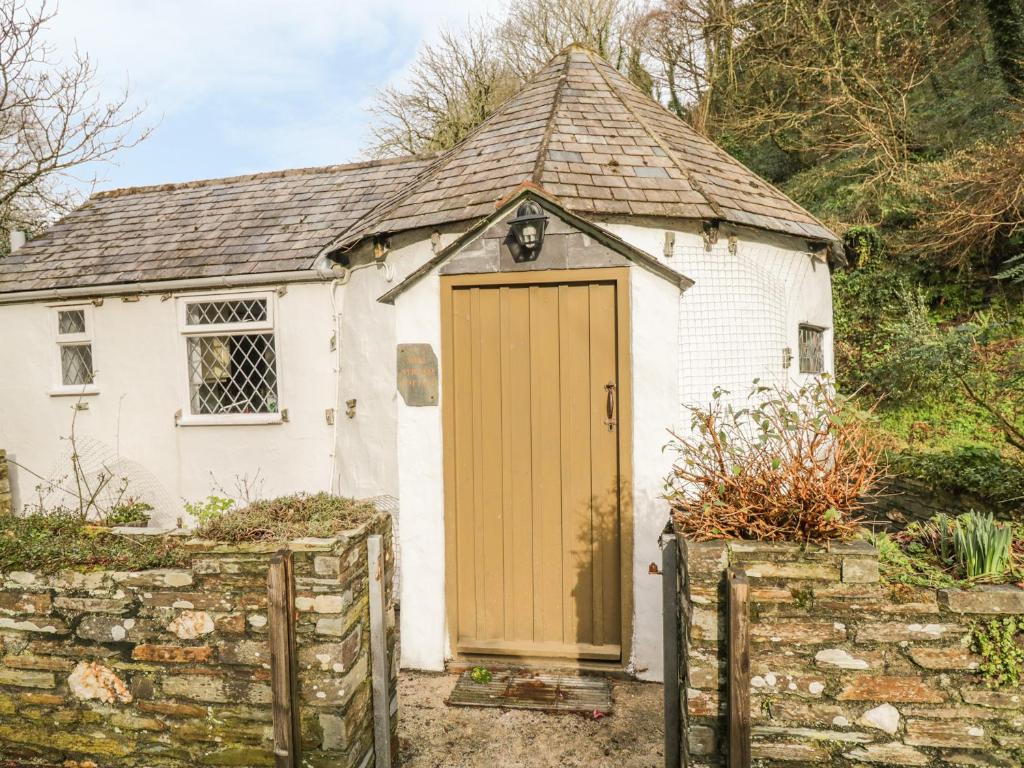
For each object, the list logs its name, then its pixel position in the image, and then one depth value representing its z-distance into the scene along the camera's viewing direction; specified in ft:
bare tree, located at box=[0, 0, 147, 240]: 37.91
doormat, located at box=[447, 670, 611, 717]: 14.21
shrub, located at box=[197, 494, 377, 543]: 10.48
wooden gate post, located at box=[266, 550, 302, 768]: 9.82
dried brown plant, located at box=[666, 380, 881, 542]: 9.35
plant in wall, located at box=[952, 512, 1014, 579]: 9.21
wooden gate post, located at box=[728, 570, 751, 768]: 9.00
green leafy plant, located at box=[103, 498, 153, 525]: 23.02
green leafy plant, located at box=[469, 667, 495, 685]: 15.44
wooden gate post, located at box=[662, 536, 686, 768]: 10.64
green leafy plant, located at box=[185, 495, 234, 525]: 11.31
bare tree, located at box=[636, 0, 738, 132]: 51.44
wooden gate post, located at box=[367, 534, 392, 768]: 11.24
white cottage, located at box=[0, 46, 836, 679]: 15.57
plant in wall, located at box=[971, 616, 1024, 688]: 8.89
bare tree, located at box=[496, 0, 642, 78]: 62.90
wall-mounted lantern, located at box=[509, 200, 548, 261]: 15.37
